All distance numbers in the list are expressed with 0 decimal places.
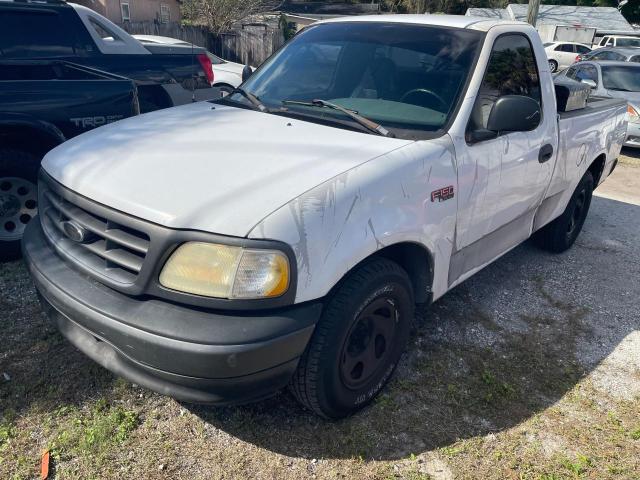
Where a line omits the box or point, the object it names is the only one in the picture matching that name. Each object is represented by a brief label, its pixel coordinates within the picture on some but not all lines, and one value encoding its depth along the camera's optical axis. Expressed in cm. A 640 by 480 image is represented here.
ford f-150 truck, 211
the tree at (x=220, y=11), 2136
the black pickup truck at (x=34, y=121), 388
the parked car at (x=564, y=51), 2912
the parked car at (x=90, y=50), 561
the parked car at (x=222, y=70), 1049
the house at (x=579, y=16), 4081
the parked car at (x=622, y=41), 3178
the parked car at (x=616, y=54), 1505
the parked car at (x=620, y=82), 973
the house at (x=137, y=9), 2397
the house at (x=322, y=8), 4247
